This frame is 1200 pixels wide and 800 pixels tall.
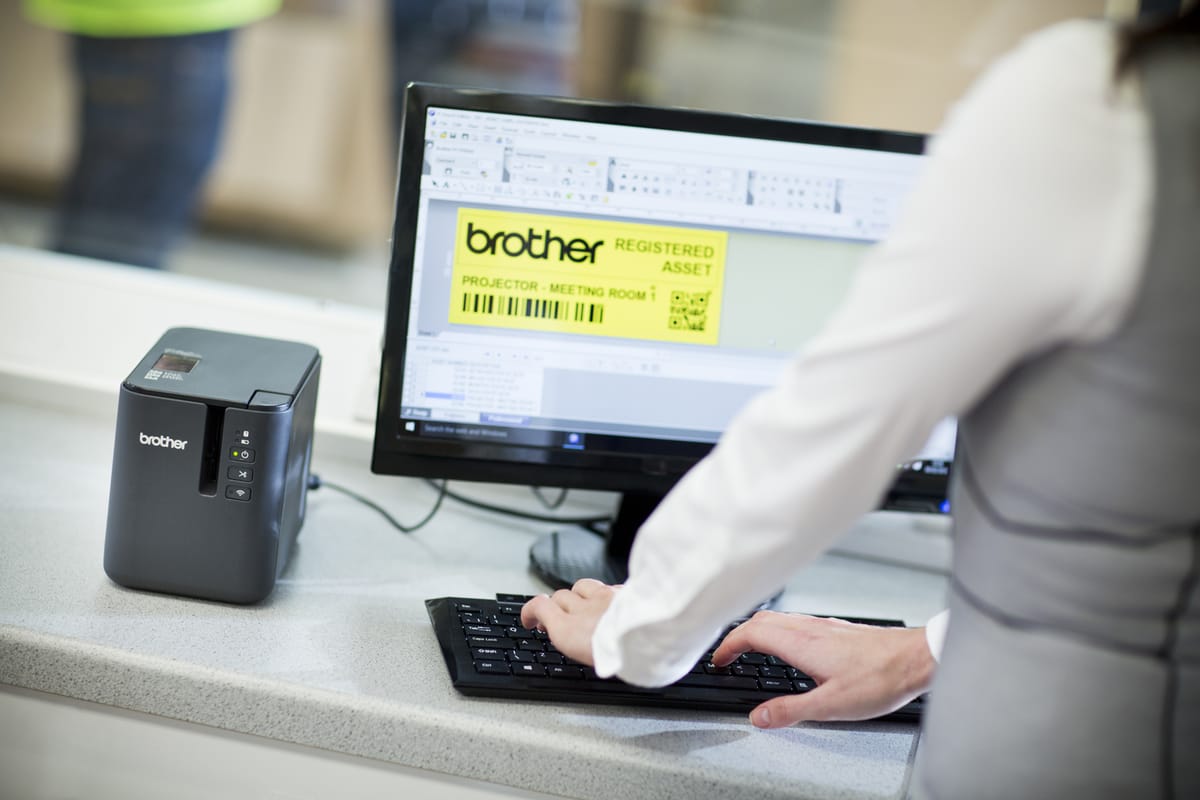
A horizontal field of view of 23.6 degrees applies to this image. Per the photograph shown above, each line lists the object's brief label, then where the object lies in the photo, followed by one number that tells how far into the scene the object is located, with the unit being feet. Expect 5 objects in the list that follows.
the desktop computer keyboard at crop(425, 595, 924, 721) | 6.46
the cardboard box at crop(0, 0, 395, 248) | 21.54
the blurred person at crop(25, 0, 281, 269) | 17.61
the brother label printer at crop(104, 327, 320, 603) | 6.60
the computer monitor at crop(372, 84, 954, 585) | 6.99
